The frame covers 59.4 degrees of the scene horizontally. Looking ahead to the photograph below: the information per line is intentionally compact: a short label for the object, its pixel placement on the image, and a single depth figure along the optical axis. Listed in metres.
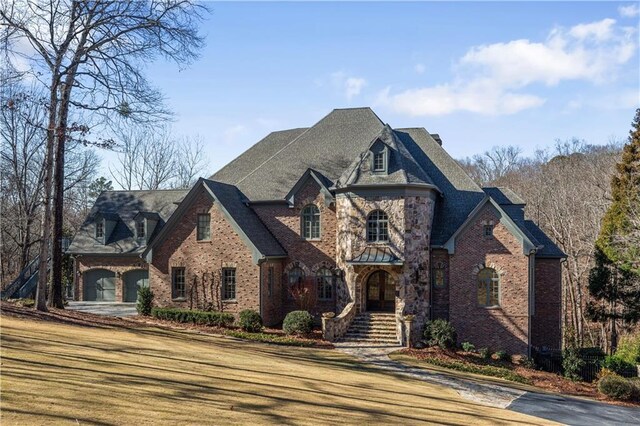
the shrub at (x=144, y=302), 28.56
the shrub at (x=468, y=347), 25.84
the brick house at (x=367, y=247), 26.56
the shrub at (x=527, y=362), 25.16
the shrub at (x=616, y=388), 21.20
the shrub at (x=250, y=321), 26.30
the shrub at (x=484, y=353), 25.09
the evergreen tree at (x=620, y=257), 31.09
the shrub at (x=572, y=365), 24.59
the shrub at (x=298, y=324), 25.83
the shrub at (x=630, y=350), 27.67
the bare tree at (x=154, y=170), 61.53
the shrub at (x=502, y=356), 25.47
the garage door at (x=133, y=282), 36.03
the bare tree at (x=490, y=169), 76.56
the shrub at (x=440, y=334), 25.39
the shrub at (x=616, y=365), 25.47
